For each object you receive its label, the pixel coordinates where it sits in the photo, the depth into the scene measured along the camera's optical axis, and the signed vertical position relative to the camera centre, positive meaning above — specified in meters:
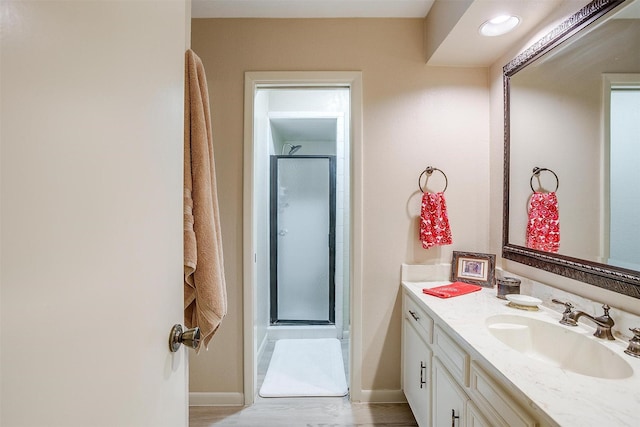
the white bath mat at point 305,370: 2.15 -1.26
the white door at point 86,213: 0.35 +0.00
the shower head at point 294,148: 3.72 +0.76
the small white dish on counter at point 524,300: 1.40 -0.41
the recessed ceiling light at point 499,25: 1.53 +0.96
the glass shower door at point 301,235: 3.33 -0.26
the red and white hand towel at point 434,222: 1.93 -0.07
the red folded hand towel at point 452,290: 1.66 -0.45
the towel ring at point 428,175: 2.02 +0.24
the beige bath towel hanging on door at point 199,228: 0.95 -0.05
